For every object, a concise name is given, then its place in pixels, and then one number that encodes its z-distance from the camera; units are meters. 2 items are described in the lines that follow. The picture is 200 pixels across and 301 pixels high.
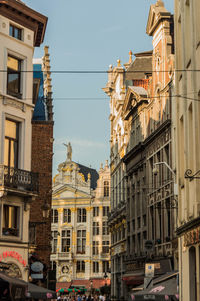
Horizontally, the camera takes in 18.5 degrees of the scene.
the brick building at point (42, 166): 37.75
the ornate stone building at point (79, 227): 93.75
